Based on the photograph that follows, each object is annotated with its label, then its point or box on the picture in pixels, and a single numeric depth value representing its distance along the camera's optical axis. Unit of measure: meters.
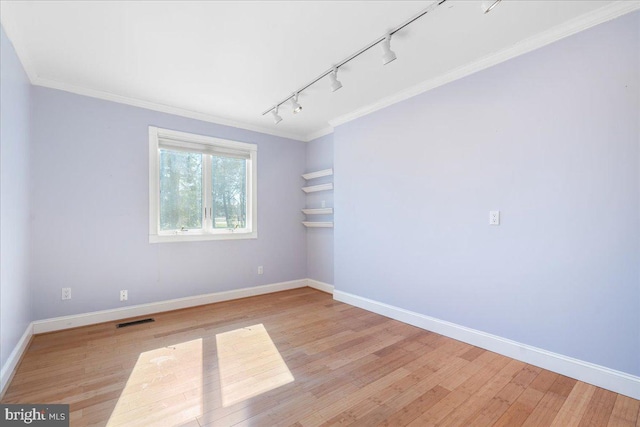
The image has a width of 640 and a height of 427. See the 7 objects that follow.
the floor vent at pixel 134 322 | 3.14
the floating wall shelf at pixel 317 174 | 4.35
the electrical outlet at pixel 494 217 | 2.48
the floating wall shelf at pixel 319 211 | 4.40
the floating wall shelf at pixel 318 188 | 4.37
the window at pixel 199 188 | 3.60
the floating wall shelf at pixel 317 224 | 4.43
